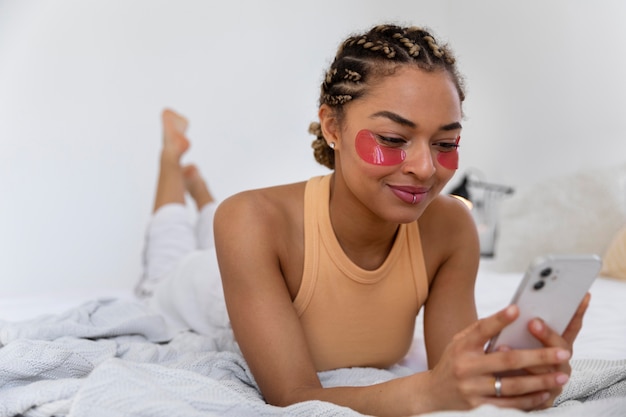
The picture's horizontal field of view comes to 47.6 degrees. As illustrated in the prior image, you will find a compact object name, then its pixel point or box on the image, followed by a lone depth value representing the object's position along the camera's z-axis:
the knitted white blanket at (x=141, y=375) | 0.78
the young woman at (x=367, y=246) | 1.02
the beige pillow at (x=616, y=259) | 2.19
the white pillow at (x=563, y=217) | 2.43
